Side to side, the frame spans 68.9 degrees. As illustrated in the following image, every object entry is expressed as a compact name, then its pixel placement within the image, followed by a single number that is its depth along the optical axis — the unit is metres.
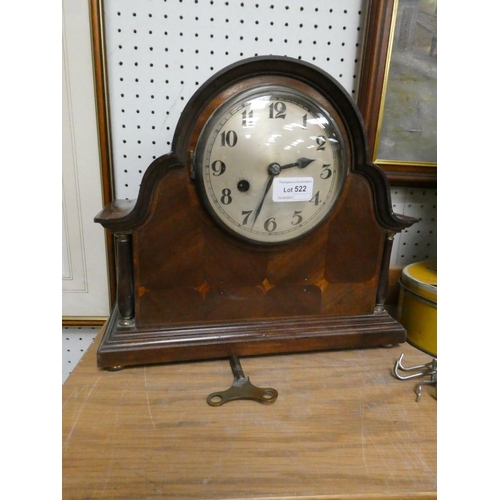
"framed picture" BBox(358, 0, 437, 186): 0.87
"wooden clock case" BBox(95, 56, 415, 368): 0.64
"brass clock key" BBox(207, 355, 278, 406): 0.61
